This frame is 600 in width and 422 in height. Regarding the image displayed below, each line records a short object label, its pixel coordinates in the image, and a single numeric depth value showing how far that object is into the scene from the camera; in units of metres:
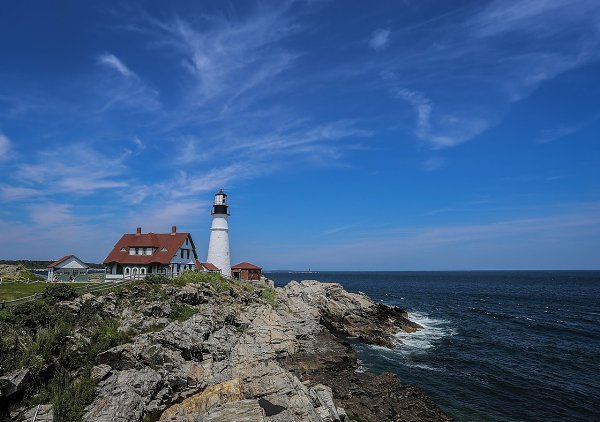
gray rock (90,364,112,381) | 20.80
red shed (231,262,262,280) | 58.81
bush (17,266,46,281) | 38.67
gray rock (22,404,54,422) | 17.00
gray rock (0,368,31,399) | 17.50
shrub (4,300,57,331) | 23.27
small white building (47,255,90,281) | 41.16
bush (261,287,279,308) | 44.46
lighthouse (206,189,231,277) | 52.34
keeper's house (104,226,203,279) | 47.59
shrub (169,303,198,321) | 31.61
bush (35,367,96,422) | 17.52
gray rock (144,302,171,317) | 30.55
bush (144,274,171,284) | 36.38
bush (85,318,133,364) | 23.08
